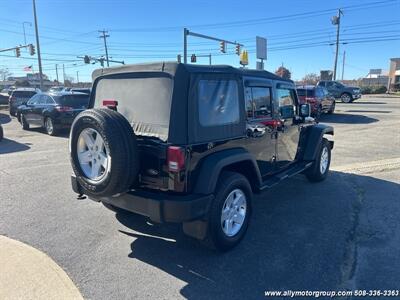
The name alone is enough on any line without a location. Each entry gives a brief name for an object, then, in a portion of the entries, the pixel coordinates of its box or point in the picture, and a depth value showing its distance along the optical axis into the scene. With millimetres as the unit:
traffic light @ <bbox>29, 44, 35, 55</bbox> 33322
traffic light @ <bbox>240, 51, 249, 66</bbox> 26316
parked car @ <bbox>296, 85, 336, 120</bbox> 16597
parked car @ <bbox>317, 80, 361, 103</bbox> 28547
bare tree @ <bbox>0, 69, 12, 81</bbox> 112369
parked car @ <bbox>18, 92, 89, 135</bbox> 11820
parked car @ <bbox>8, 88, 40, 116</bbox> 20094
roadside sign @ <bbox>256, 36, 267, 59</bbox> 26984
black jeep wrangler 3166
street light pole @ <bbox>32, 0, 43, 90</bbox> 31648
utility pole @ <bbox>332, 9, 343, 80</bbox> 42312
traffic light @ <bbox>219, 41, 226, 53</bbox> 29689
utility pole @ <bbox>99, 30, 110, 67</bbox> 60544
